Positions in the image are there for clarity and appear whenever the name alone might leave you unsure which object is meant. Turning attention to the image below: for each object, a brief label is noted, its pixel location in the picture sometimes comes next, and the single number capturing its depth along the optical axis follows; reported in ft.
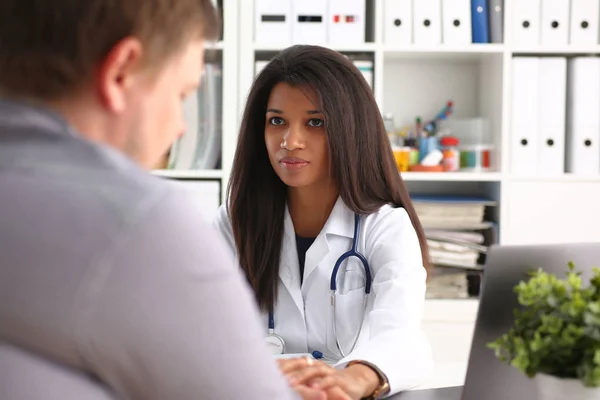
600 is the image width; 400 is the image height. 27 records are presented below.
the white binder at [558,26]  8.98
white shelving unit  8.92
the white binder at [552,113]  8.91
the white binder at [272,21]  8.91
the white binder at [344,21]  8.97
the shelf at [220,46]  8.93
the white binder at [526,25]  8.98
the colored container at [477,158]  9.40
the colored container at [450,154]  9.26
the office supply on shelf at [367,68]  8.94
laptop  3.42
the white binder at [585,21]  8.95
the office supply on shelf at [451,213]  9.17
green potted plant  2.91
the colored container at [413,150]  9.34
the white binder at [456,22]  8.98
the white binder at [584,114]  8.83
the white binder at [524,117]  8.94
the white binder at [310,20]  8.93
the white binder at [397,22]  9.00
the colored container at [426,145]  9.29
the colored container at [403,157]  9.26
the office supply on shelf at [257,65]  8.93
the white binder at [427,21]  9.00
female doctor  5.26
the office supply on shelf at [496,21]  9.02
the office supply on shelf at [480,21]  9.01
